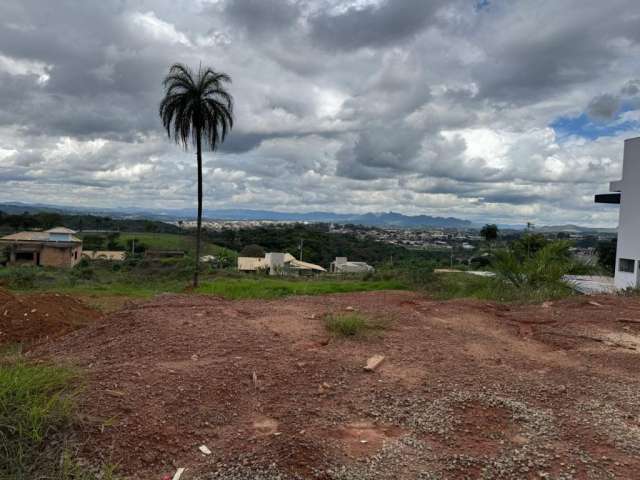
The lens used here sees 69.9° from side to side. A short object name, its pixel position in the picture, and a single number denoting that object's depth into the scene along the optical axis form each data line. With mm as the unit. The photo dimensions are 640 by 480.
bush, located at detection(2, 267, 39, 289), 15656
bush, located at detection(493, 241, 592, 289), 10031
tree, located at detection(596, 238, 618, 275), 32406
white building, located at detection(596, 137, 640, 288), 20403
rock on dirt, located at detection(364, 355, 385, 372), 4111
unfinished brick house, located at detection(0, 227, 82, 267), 38672
